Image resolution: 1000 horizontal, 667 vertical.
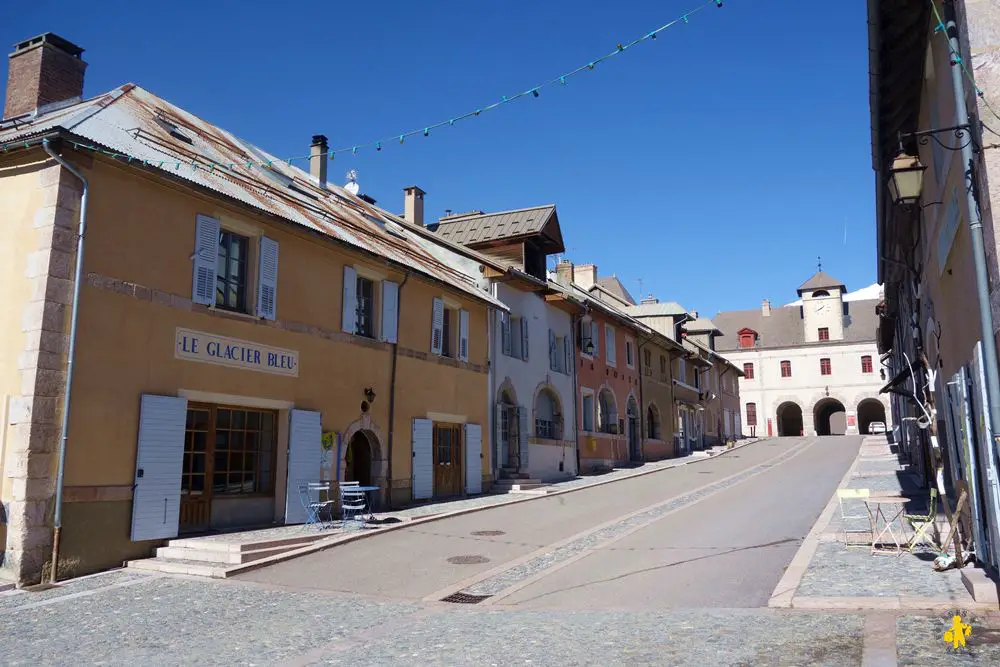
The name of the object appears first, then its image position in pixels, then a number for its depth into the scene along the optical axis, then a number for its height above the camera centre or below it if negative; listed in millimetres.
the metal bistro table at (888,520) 9141 -1014
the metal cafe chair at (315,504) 12734 -841
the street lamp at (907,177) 7340 +2655
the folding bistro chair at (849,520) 9406 -1087
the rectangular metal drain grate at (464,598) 7995 -1539
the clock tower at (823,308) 56875 +10848
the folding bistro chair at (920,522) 8648 -815
